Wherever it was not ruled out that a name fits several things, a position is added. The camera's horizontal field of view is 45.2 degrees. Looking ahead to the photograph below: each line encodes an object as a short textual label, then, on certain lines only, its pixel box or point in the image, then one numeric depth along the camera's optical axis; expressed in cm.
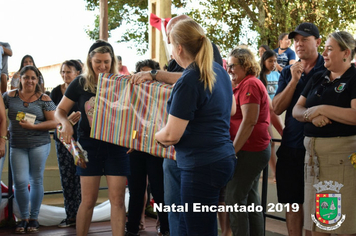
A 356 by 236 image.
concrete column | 692
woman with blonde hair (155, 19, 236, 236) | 202
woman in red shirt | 312
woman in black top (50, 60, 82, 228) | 449
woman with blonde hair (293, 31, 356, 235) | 267
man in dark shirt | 307
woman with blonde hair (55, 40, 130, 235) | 317
